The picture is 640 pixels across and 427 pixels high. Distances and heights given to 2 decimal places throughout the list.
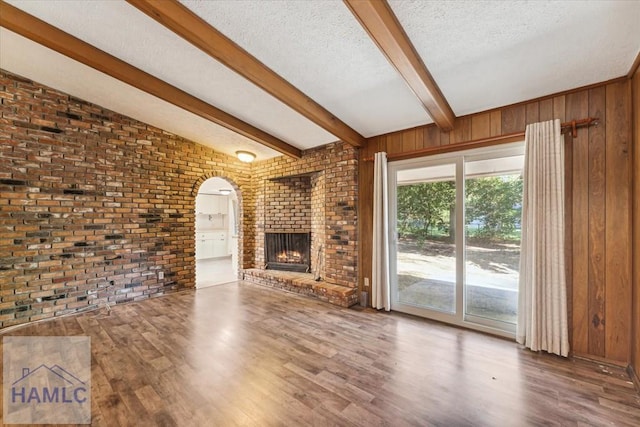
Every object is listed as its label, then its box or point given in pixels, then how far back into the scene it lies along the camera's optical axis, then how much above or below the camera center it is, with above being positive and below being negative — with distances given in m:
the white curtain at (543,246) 2.37 -0.31
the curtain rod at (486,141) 2.35 +0.82
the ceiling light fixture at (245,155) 4.68 +1.11
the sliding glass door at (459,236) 2.86 -0.28
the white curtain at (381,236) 3.62 -0.31
